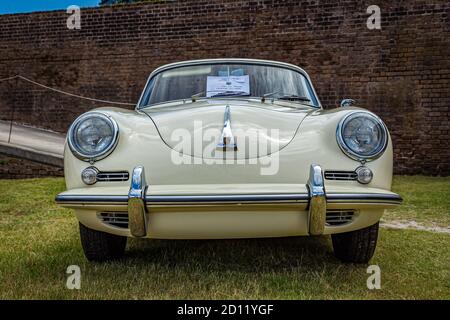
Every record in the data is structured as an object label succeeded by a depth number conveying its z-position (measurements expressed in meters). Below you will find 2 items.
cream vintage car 1.87
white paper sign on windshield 2.90
